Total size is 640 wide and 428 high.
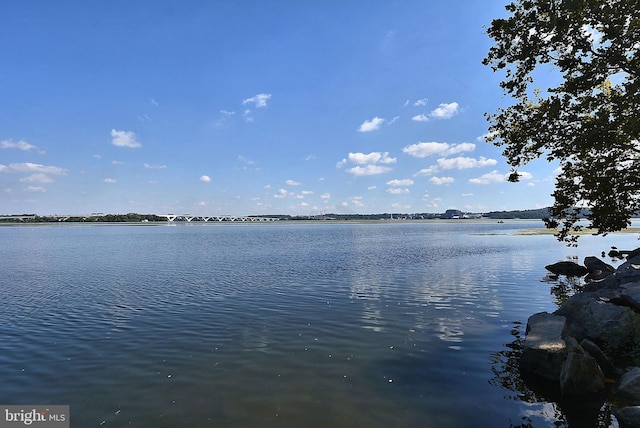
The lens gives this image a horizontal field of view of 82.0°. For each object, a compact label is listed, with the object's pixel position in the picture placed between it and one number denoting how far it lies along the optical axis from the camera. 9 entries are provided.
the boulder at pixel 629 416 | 9.55
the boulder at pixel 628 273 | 21.48
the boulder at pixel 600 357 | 13.39
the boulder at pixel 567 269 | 38.80
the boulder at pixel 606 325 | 14.66
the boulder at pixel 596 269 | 33.85
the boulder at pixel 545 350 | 13.04
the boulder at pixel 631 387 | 11.09
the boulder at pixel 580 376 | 11.89
